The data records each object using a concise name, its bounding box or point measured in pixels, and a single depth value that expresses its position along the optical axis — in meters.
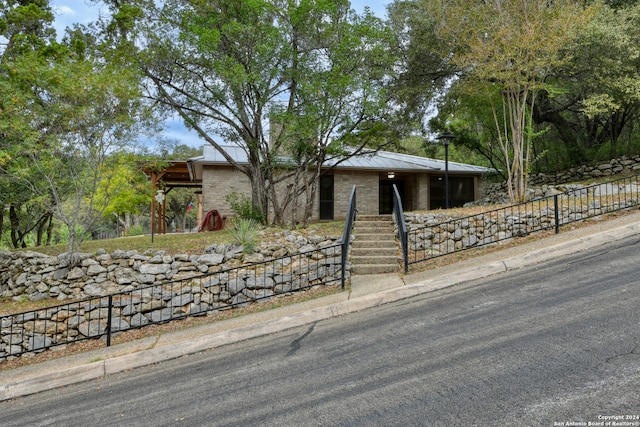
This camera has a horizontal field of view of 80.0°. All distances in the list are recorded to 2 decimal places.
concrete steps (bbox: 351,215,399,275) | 8.38
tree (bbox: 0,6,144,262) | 9.09
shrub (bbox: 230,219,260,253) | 9.88
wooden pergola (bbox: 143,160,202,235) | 16.30
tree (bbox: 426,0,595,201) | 10.14
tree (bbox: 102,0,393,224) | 10.88
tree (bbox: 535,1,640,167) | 13.44
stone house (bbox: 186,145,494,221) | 17.05
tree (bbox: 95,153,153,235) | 10.34
